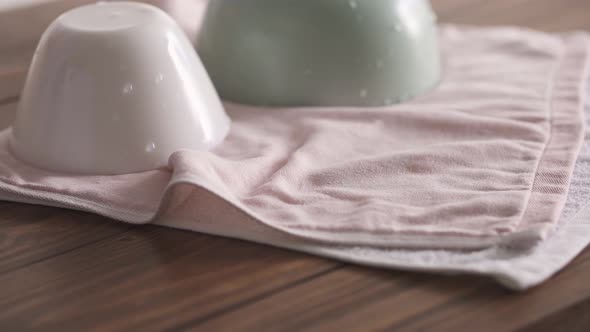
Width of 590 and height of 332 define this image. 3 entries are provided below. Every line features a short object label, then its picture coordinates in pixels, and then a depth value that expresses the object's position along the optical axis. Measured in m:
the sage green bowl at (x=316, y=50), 0.78
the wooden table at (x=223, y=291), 0.60
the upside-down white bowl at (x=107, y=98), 0.71
